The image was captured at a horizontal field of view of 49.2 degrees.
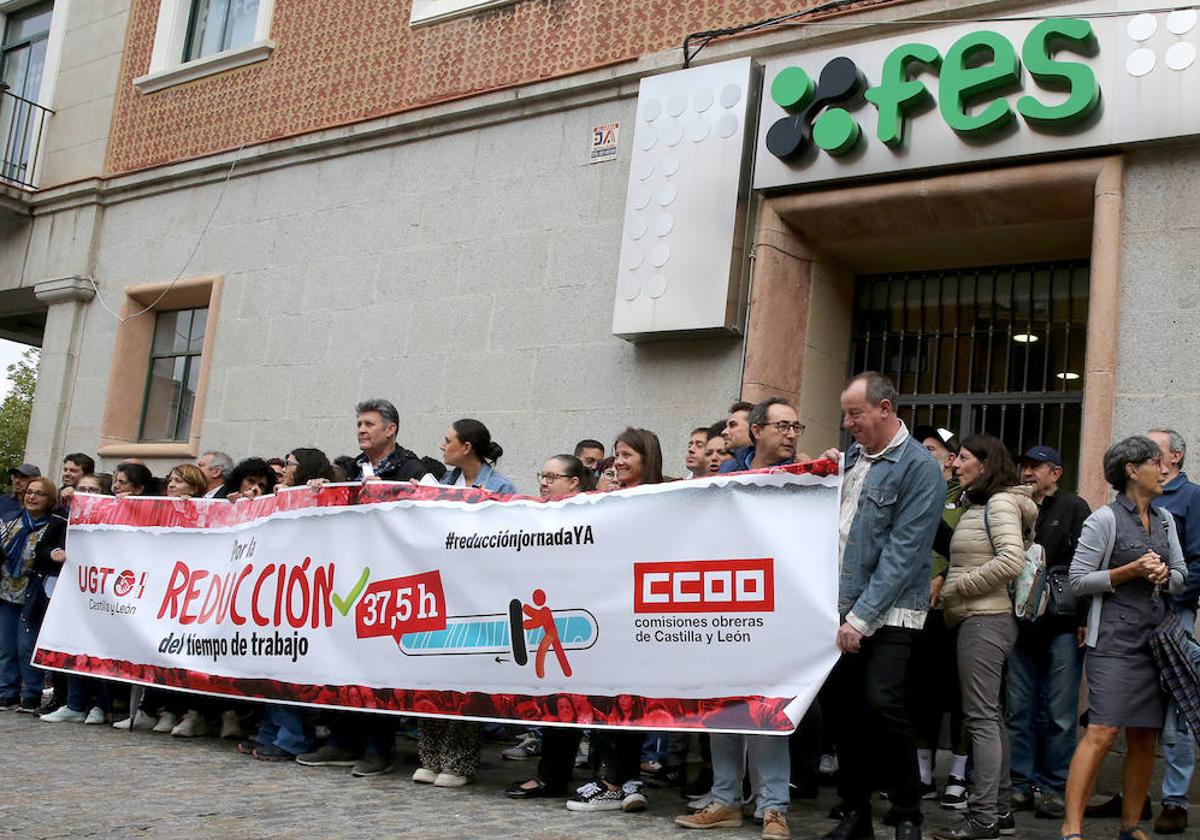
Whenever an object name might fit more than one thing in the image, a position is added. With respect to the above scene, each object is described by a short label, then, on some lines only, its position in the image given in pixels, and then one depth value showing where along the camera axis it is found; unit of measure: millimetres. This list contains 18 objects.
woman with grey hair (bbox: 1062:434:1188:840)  5406
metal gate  9203
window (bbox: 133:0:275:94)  14250
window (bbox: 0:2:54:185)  16375
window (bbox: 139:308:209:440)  14445
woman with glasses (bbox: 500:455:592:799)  6258
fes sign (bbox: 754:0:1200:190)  7980
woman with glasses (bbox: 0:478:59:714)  9070
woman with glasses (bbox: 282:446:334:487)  7562
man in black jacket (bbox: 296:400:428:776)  6902
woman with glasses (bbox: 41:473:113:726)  8609
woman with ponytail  7332
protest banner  5492
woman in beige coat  5703
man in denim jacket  5199
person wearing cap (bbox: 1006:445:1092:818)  6484
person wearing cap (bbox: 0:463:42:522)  9399
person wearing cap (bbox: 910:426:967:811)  6461
